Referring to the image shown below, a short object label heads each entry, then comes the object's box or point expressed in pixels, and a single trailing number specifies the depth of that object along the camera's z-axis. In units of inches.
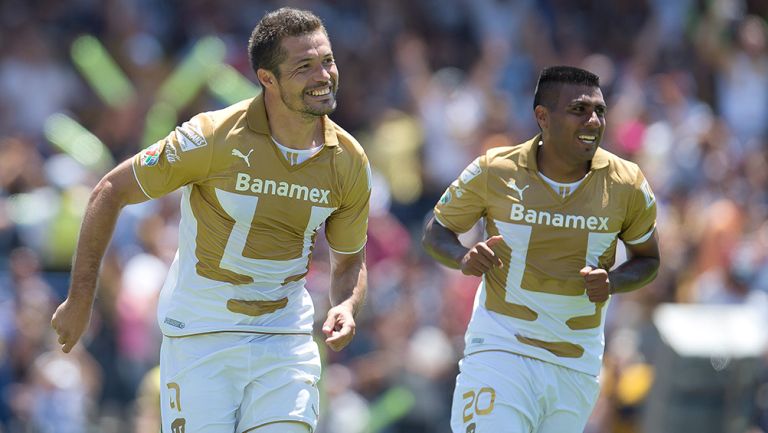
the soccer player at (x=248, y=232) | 522.3
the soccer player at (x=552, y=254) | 570.3
